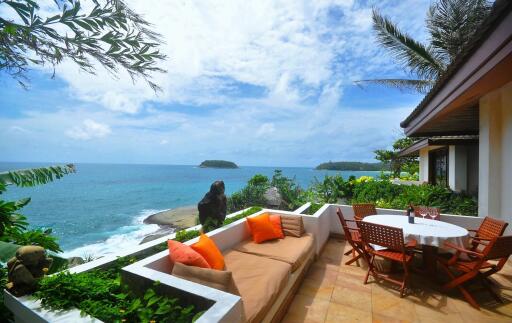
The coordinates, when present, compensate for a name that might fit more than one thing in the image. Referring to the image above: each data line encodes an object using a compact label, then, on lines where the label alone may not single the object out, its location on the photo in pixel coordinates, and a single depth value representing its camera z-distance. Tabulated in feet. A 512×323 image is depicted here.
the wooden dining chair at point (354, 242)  14.01
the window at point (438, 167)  31.89
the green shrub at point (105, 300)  5.70
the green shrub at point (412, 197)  20.16
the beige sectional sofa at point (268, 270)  8.34
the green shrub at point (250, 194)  31.41
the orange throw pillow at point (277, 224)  15.00
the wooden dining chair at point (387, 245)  11.63
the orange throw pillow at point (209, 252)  9.59
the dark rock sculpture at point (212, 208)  13.95
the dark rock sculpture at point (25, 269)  6.50
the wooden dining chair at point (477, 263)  10.19
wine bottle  14.01
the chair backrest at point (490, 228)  12.71
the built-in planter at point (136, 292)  5.62
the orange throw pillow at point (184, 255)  8.46
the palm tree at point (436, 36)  29.01
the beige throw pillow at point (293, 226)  15.38
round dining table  11.75
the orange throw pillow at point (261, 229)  14.43
